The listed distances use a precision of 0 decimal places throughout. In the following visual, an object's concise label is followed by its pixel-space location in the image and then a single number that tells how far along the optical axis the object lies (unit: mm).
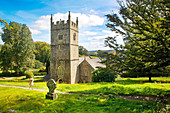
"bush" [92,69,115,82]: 18953
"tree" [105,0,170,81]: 6199
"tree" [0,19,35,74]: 33438
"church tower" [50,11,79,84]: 27969
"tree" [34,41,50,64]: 65188
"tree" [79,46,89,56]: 85381
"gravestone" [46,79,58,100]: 9528
